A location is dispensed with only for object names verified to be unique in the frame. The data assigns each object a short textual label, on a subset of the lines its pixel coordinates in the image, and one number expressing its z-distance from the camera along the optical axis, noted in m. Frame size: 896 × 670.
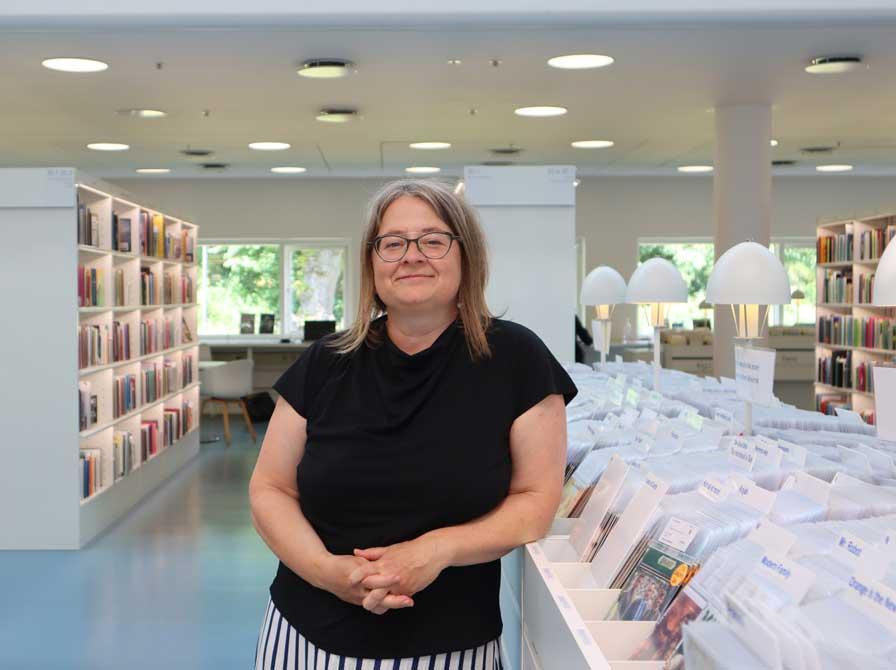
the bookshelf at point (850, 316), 9.58
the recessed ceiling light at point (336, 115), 9.09
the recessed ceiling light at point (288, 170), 13.59
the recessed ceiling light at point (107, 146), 11.16
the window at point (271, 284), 14.67
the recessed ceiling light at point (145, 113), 9.01
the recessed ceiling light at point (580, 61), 7.04
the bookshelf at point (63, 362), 6.52
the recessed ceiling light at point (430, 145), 11.25
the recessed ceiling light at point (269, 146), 11.12
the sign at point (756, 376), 3.25
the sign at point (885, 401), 2.15
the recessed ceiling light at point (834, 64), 7.09
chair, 10.99
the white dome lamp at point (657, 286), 4.98
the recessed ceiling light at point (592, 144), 11.38
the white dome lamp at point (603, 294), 6.04
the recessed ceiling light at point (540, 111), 9.12
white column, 8.72
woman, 2.02
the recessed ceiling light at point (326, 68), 7.12
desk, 14.00
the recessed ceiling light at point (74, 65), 7.01
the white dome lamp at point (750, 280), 3.66
